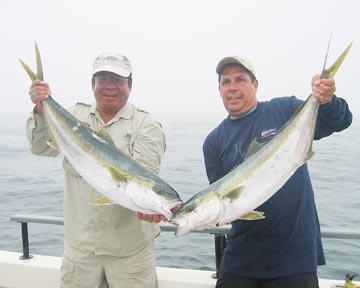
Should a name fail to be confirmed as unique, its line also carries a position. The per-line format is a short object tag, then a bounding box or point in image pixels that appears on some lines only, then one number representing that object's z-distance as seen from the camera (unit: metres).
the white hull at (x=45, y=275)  4.12
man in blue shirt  3.08
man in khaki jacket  3.39
